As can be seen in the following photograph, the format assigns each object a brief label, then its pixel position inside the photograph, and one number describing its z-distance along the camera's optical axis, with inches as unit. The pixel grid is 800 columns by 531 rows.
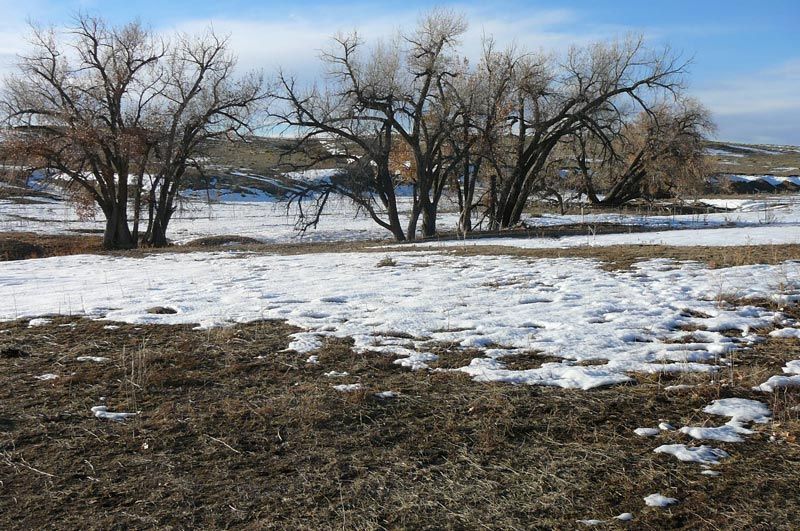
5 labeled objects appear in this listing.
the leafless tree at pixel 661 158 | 1213.1
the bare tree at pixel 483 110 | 859.4
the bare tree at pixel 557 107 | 890.1
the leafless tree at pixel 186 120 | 946.1
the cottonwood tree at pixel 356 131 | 837.8
